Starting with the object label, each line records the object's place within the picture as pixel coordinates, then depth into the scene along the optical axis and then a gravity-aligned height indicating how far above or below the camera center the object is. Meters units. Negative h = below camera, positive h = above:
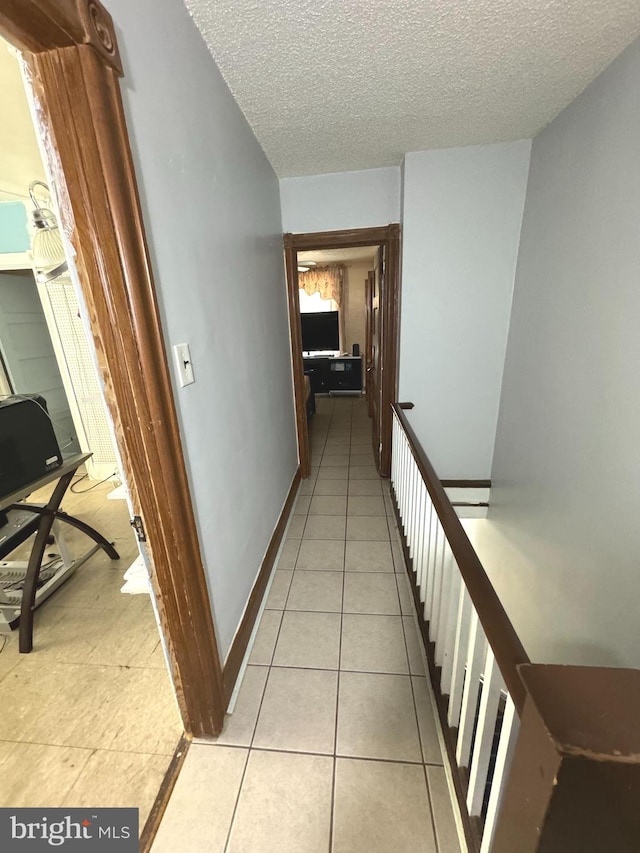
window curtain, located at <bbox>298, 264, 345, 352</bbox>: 6.02 +0.67
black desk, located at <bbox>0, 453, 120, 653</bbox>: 1.64 -1.07
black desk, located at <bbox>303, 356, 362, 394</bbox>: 6.18 -0.94
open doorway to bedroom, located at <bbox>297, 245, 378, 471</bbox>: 6.06 -0.12
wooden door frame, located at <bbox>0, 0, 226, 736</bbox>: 0.70 +0.15
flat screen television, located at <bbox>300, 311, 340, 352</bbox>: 6.24 -0.19
